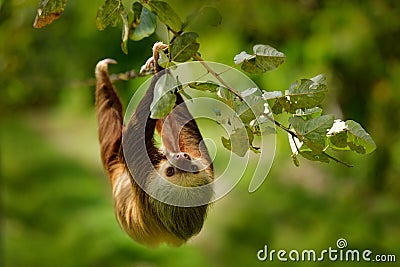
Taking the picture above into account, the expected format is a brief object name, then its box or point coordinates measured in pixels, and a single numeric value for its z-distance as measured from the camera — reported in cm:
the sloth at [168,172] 439
